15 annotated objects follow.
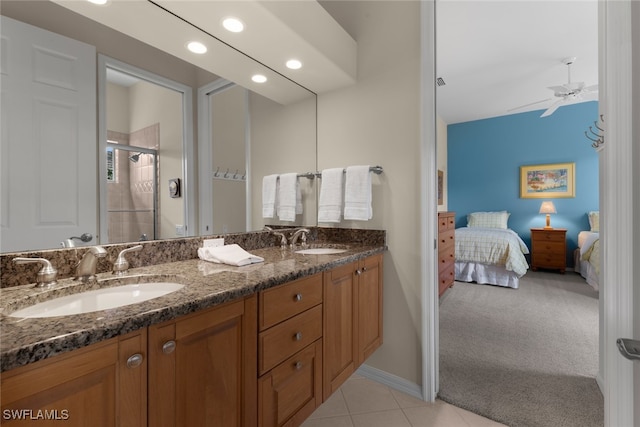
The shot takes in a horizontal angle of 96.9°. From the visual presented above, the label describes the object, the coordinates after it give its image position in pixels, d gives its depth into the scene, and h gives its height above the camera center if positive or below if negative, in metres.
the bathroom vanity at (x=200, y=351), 0.56 -0.37
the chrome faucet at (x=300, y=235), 1.95 -0.16
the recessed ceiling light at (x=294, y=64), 1.72 +0.92
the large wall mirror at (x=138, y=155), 0.97 +0.26
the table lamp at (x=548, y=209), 5.05 +0.05
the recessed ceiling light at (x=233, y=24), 1.33 +0.90
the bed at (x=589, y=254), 3.54 -0.58
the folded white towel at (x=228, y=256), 1.28 -0.20
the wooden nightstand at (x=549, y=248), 4.70 -0.62
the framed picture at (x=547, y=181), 5.02 +0.57
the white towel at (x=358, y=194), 1.85 +0.12
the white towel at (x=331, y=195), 1.99 +0.12
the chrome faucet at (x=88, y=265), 0.99 -0.18
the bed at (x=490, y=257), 3.85 -0.64
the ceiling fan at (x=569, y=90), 3.42 +1.51
